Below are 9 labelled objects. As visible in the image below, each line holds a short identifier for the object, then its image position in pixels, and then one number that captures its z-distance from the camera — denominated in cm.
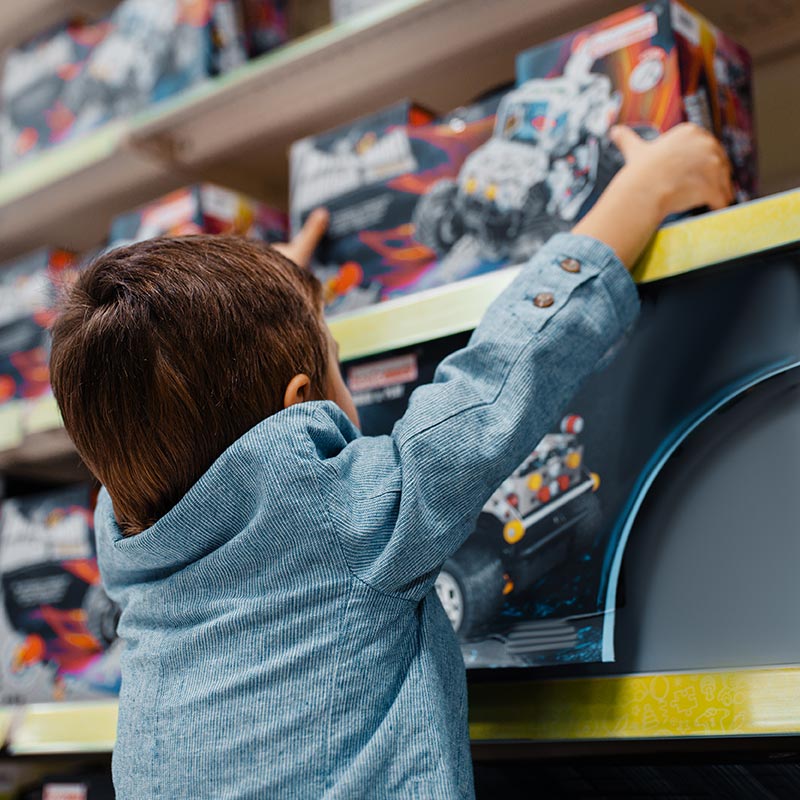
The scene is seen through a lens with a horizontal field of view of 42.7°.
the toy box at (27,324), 134
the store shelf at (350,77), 106
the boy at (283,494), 61
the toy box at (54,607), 117
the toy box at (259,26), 135
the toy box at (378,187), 98
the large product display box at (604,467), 72
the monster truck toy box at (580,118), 83
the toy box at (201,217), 117
